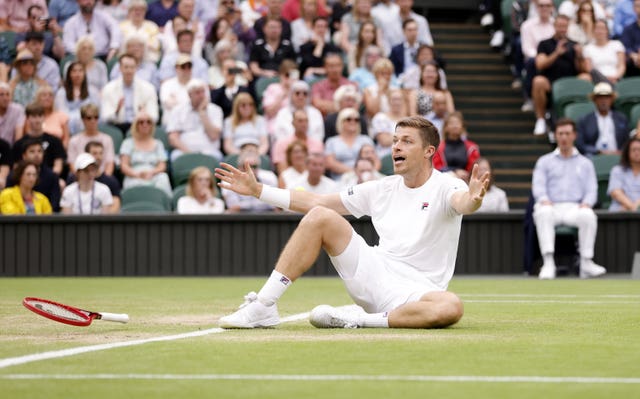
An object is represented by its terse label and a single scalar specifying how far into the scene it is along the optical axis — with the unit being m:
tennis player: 7.59
